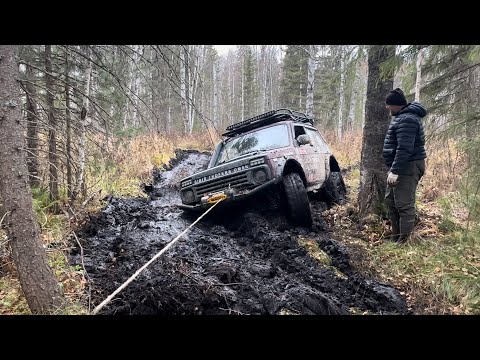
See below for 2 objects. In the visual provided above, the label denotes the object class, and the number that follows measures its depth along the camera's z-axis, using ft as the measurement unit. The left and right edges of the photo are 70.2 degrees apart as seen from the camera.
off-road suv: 17.94
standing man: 14.56
